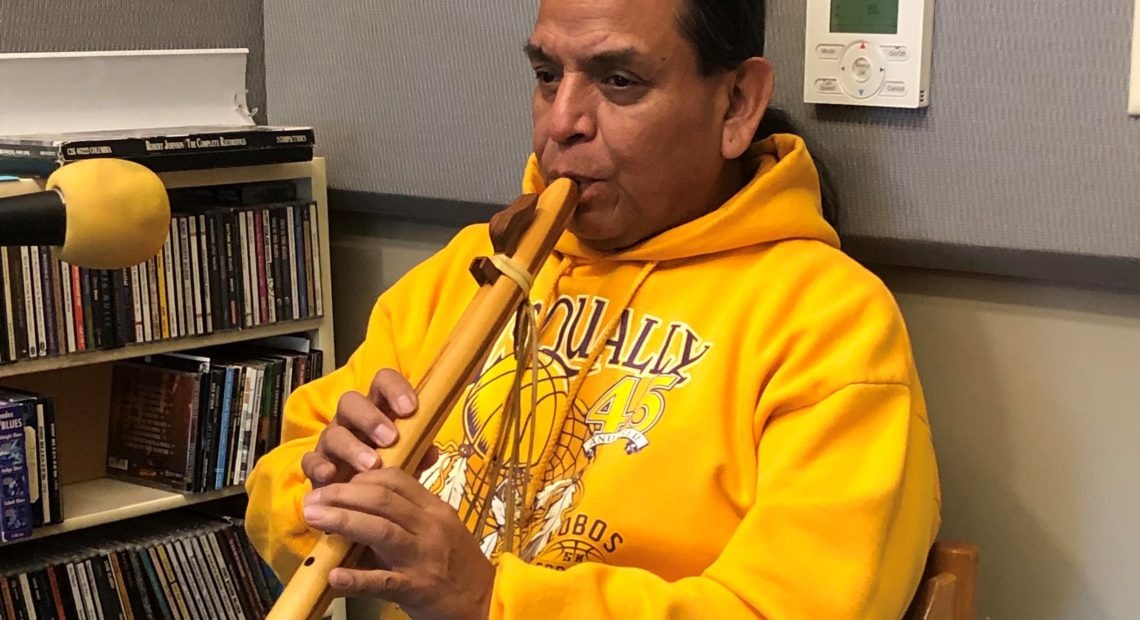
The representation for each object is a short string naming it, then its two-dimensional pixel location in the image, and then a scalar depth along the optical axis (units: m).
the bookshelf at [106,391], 1.57
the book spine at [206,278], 1.62
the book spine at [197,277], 1.61
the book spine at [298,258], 1.68
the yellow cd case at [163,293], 1.58
